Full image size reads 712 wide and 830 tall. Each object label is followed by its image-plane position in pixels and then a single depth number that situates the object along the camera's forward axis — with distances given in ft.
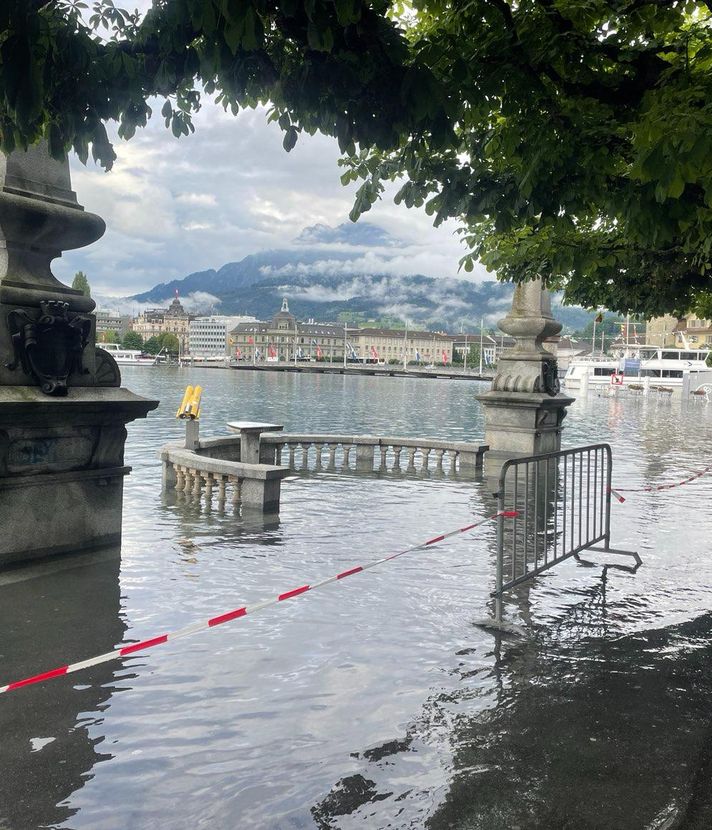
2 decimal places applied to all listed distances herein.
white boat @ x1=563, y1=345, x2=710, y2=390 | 343.67
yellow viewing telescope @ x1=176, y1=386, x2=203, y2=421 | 41.50
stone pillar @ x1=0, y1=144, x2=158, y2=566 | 20.93
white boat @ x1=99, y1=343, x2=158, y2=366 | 594.24
